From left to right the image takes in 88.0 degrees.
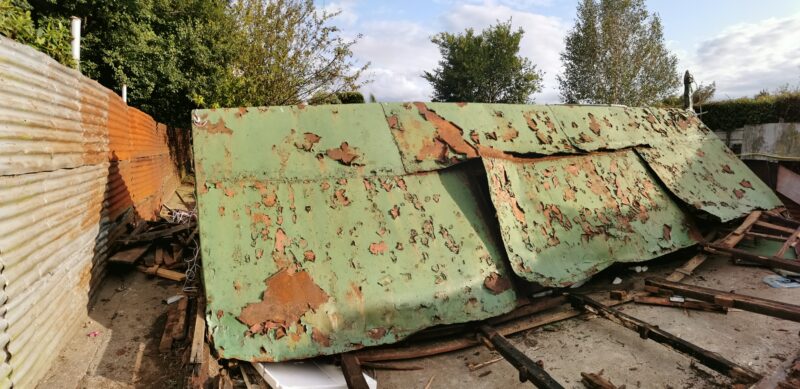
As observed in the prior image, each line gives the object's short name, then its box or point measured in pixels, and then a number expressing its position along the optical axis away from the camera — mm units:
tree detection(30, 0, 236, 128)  8477
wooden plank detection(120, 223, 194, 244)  4316
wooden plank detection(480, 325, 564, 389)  2303
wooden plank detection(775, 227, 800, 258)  4265
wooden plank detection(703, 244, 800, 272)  3887
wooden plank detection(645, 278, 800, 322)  2886
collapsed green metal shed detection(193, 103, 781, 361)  2846
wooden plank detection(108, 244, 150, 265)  3965
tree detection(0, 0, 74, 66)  3031
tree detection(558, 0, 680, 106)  20156
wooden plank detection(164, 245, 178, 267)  4258
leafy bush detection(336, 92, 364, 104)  16638
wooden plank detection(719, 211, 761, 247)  4512
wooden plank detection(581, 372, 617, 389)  2498
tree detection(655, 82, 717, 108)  18062
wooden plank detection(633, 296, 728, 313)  3538
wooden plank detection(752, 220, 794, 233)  4694
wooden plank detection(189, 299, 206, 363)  2383
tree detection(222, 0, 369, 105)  11250
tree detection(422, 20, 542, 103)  24062
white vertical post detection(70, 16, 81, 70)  4113
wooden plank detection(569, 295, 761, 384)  2420
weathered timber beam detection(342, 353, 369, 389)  2375
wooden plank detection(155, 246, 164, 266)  4254
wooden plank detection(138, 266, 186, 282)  4000
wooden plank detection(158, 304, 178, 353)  2896
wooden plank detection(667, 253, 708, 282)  4270
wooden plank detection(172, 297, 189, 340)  2975
